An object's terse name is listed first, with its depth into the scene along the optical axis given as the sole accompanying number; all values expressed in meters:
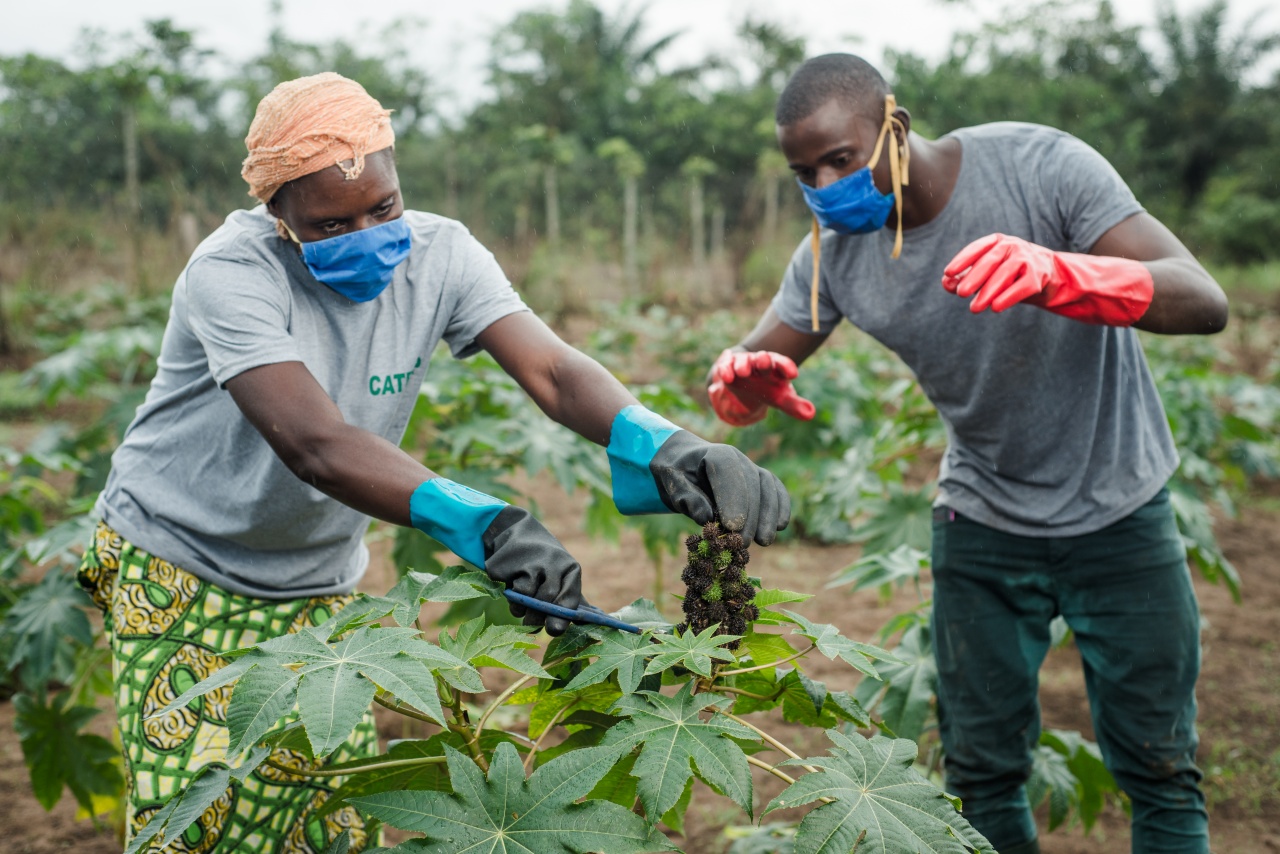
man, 2.23
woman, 1.70
